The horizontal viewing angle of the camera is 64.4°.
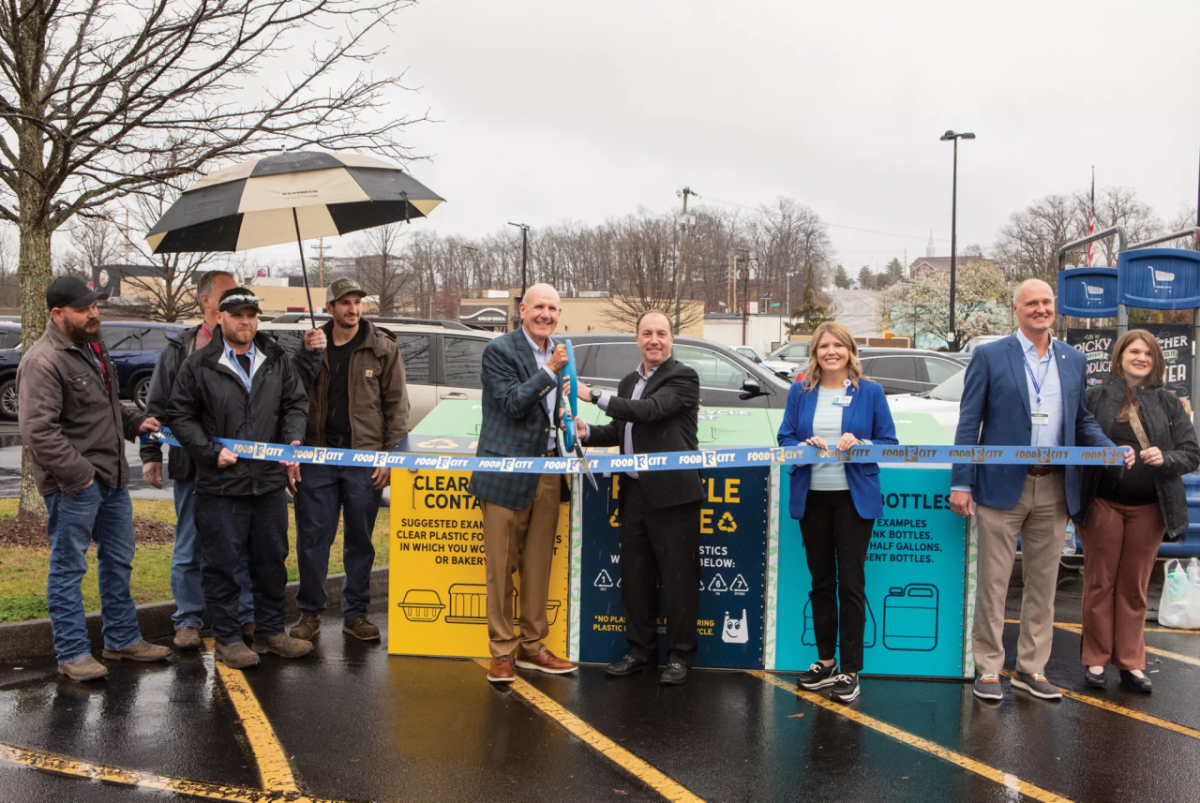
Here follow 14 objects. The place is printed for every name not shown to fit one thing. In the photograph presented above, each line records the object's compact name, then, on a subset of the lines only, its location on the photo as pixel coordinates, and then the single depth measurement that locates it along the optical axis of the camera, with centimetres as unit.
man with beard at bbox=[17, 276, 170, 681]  486
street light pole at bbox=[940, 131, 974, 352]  3541
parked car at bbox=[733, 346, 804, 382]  2437
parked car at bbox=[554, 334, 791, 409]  982
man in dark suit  495
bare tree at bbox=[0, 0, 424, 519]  683
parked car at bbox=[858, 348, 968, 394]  1589
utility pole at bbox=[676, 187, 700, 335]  4284
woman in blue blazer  480
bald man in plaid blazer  495
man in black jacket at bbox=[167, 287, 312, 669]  518
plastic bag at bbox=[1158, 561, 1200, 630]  613
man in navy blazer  485
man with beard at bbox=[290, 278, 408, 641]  571
